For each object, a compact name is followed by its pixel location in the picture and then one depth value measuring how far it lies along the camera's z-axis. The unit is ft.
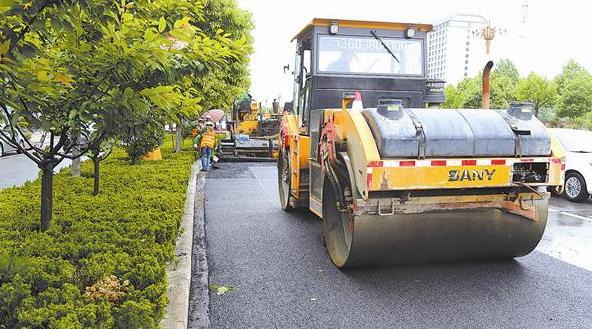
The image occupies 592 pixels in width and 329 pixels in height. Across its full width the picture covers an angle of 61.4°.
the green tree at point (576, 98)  124.36
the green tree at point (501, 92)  157.48
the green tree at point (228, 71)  60.63
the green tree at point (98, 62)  9.80
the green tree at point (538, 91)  135.74
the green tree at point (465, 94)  166.30
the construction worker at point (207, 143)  46.42
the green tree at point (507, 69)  213.19
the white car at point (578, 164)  31.94
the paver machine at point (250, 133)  60.08
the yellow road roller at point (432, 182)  14.73
